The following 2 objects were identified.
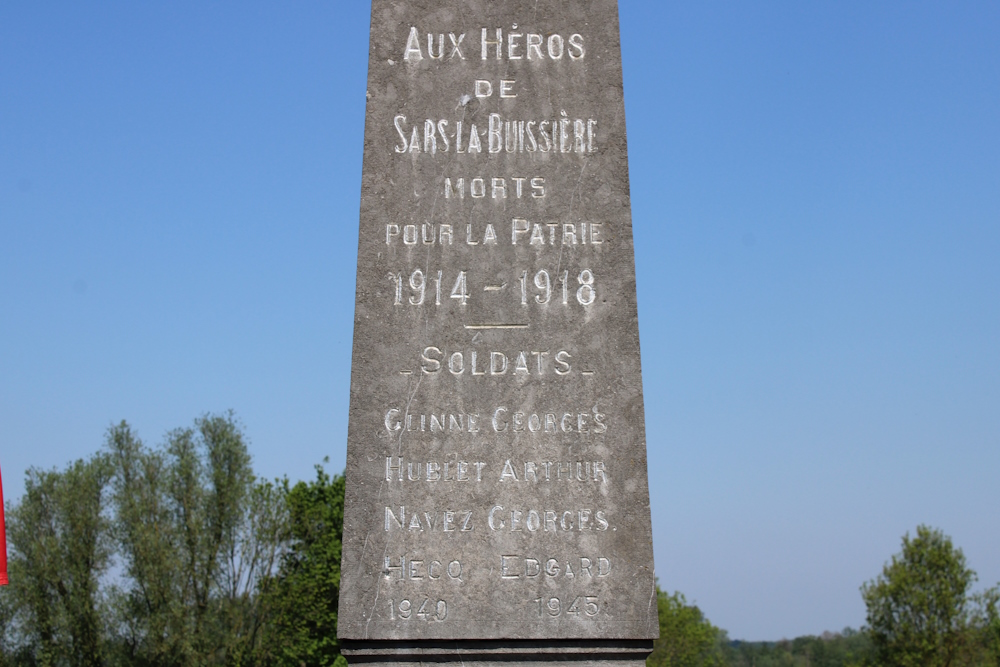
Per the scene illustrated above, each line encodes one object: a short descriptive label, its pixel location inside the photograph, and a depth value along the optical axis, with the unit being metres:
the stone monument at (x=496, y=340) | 6.50
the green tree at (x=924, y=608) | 41.66
